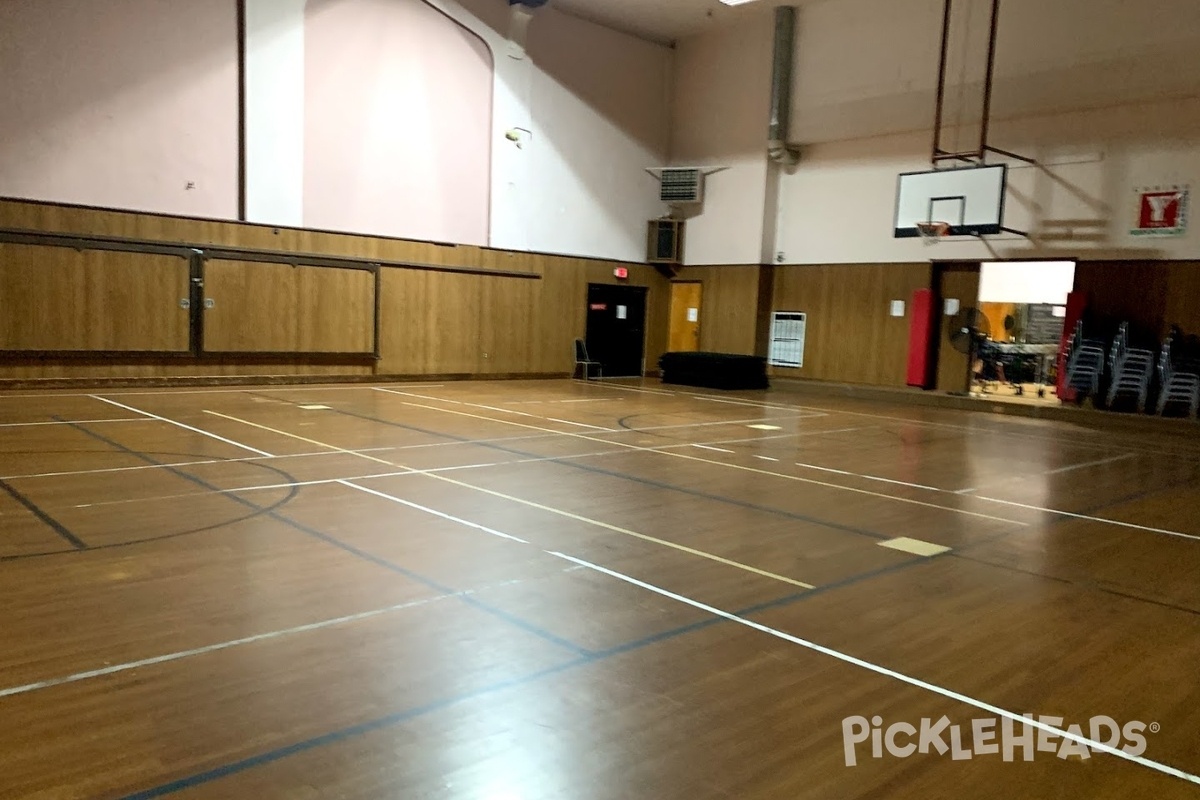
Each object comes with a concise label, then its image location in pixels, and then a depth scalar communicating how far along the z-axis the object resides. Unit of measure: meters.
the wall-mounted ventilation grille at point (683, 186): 14.47
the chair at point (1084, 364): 10.27
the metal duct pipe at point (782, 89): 13.12
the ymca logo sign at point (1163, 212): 9.86
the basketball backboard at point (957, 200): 10.66
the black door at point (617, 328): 14.40
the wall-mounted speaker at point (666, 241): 14.75
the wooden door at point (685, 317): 15.08
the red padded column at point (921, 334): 12.09
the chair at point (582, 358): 14.08
